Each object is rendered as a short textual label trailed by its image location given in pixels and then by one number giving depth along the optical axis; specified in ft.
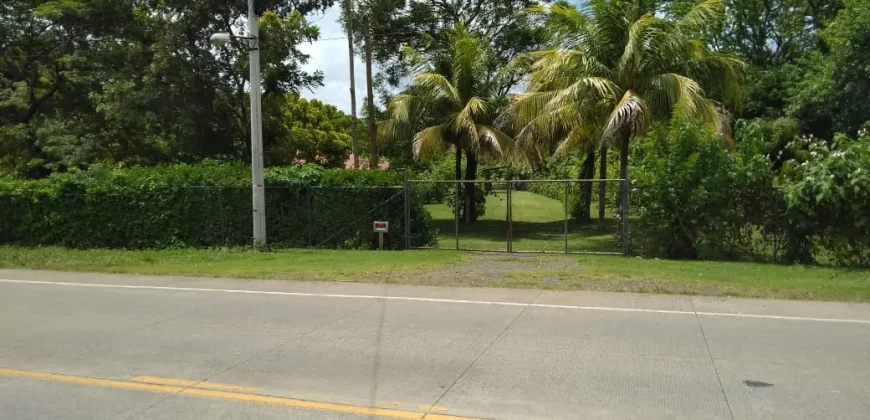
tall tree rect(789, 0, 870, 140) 87.61
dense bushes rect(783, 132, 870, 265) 47.19
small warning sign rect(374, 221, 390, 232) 60.54
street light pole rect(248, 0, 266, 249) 57.93
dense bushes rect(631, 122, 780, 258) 51.70
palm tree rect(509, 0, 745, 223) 58.13
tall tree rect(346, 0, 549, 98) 97.19
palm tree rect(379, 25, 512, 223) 81.87
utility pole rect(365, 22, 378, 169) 90.79
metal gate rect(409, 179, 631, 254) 63.05
